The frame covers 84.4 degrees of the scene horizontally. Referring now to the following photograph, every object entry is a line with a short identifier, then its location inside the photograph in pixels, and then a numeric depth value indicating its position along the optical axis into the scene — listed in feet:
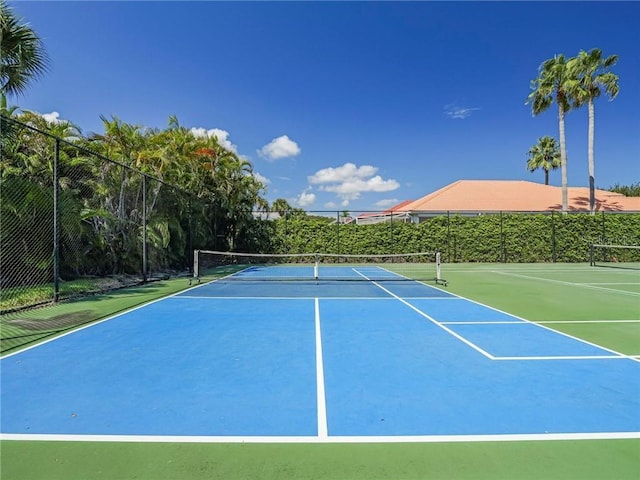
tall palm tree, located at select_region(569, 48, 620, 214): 76.69
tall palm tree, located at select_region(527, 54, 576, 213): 79.15
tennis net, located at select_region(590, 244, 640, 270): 66.23
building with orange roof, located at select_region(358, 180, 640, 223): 85.20
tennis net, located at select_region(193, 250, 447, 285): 43.24
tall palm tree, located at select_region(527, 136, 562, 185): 134.51
